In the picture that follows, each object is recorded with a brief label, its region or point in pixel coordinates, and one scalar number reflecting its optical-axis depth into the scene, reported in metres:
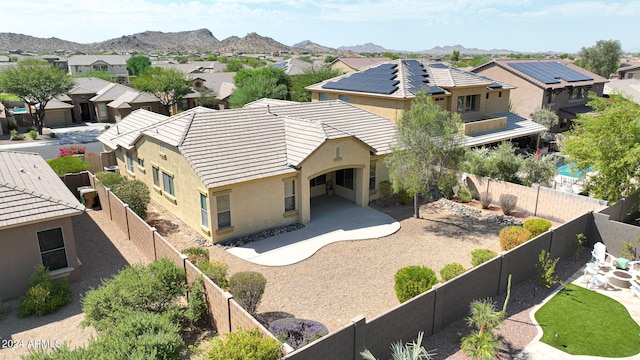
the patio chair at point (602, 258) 16.03
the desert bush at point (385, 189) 24.79
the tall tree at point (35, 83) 44.78
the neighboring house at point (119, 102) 51.31
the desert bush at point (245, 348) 9.25
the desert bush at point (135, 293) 11.71
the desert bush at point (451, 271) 14.47
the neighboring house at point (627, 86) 54.76
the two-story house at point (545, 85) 44.28
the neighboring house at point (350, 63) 70.44
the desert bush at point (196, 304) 12.54
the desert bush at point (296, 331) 10.93
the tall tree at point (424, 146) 20.33
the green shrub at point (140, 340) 9.20
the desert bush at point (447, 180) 21.12
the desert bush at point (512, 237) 17.39
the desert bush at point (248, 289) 12.96
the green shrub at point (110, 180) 23.65
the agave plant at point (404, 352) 9.84
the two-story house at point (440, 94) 31.28
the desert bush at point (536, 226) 18.14
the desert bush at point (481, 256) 15.55
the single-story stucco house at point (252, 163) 19.61
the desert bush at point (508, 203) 22.47
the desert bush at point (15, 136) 45.38
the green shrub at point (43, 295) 13.76
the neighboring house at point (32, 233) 14.48
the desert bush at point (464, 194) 24.19
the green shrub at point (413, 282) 13.61
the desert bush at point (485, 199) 23.75
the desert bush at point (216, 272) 13.82
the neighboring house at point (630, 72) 72.12
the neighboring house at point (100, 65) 93.94
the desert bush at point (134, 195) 21.57
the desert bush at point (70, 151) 31.44
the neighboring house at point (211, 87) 57.63
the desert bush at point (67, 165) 26.05
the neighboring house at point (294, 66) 72.94
